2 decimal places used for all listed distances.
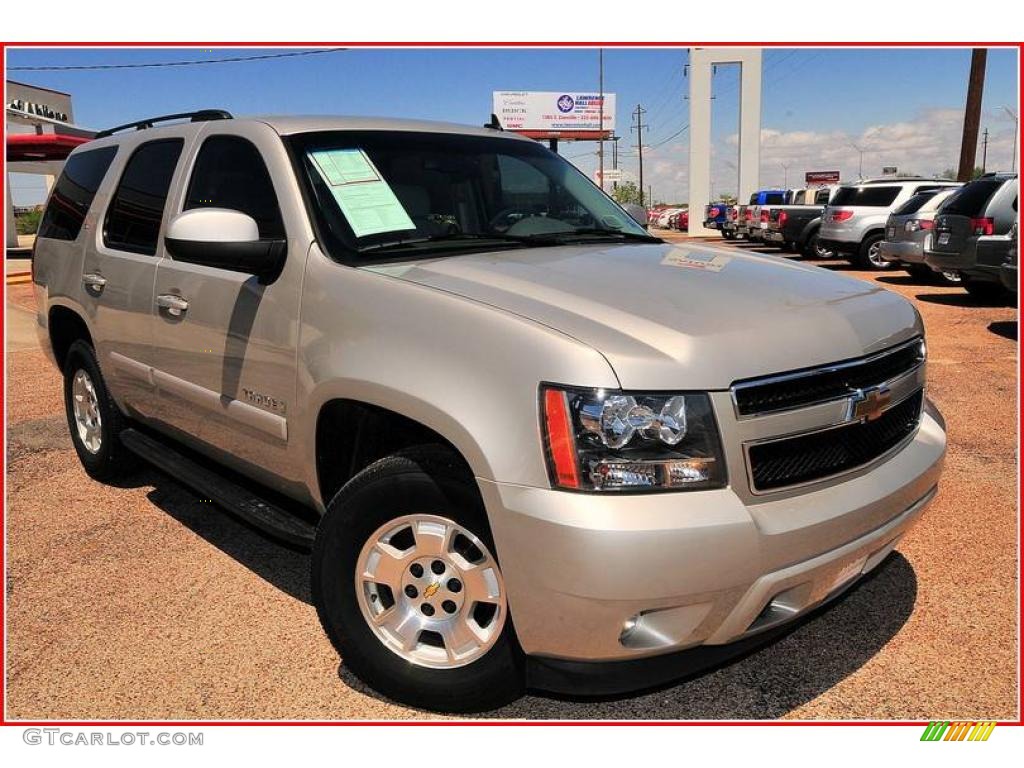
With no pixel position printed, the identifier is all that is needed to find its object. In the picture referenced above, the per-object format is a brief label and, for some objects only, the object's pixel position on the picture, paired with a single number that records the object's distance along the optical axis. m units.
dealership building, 25.30
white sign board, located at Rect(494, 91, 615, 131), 61.44
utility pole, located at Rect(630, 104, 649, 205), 94.12
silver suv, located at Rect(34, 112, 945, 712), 2.15
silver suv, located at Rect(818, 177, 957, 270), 16.36
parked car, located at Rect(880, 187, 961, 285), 13.30
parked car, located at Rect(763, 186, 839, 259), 19.50
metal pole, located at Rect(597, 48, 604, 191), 53.75
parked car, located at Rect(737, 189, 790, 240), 22.25
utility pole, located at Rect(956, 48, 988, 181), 22.28
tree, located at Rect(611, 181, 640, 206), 92.36
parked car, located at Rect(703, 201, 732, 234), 33.94
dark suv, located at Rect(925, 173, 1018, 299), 9.73
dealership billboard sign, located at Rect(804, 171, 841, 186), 68.19
